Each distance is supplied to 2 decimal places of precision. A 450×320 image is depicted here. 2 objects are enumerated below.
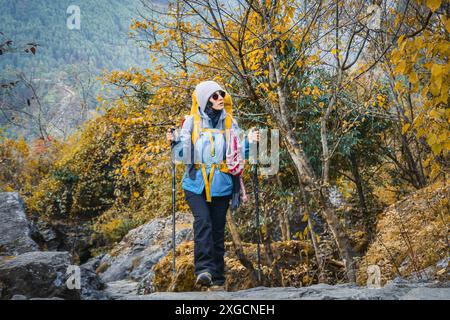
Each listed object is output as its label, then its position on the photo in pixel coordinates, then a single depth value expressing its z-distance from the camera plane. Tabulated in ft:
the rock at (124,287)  24.01
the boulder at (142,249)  33.55
